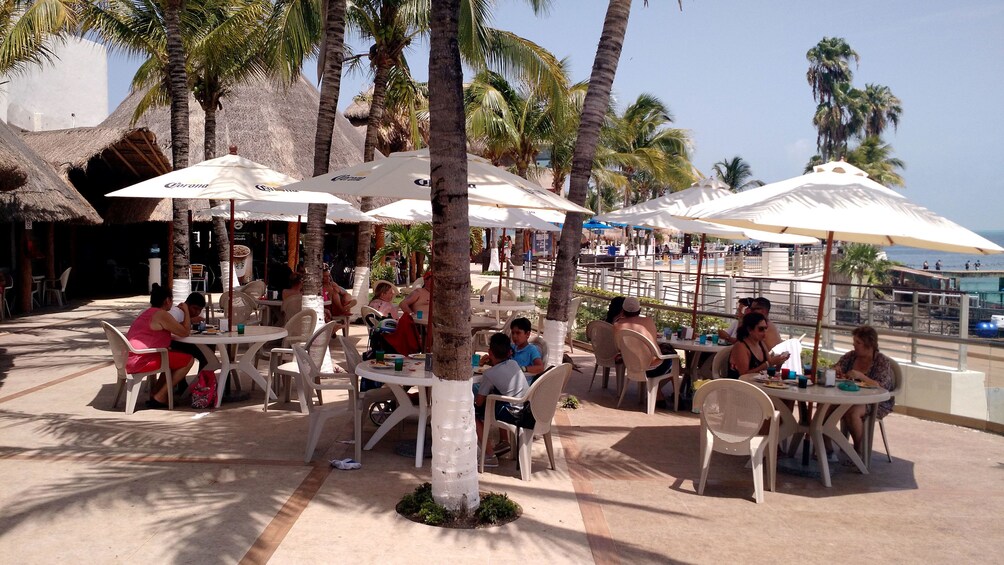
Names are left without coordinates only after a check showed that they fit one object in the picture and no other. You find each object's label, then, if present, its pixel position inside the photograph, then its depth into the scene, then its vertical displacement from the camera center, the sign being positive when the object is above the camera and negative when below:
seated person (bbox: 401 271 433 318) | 9.96 -0.74
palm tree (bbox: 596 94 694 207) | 38.27 +5.45
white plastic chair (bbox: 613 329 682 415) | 8.43 -1.12
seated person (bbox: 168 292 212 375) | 8.19 -0.79
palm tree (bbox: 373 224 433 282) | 21.77 +0.01
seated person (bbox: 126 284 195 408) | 7.78 -0.98
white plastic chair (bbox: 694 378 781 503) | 5.75 -1.23
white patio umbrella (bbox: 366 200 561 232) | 12.03 +0.41
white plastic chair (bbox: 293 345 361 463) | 6.16 -1.25
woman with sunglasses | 7.16 -0.88
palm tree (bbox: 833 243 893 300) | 30.80 -0.39
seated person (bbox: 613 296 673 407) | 8.57 -0.81
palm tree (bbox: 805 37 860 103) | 73.62 +17.01
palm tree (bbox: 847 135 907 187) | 58.95 +7.21
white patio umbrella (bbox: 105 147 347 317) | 8.31 +0.54
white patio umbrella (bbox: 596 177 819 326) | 9.82 +0.45
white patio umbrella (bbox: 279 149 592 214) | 6.69 +0.49
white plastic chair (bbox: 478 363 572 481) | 5.92 -1.19
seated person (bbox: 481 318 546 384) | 6.91 -0.90
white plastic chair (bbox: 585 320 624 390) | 9.34 -1.14
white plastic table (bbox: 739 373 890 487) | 6.09 -1.20
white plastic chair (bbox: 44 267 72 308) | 17.81 -1.28
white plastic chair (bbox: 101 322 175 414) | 7.65 -1.28
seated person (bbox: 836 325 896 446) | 6.65 -0.97
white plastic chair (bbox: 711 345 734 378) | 7.62 -1.07
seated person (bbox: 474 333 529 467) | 6.12 -1.02
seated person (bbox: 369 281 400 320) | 10.68 -0.82
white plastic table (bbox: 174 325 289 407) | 7.97 -1.16
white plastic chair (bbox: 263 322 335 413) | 8.06 -1.17
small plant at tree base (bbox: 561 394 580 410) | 8.77 -1.69
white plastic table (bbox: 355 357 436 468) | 6.04 -1.16
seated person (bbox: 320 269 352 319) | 11.59 -0.86
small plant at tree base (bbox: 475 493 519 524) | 5.01 -1.65
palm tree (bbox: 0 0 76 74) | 12.65 +3.20
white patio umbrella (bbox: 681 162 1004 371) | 5.89 +0.30
